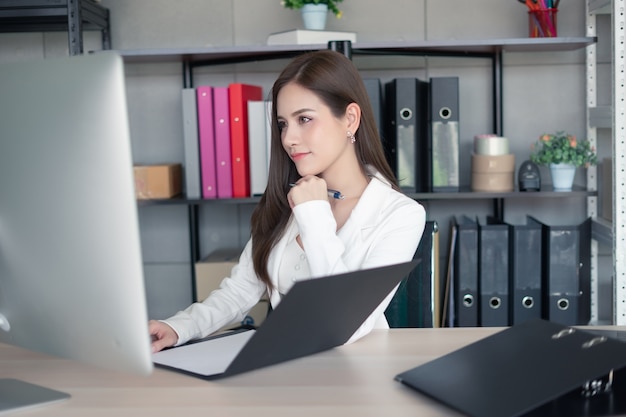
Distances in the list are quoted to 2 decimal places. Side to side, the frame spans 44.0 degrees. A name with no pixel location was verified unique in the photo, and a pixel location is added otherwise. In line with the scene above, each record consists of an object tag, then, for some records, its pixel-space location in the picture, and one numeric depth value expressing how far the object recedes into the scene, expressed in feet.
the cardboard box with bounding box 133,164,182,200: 8.64
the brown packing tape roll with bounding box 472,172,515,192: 8.34
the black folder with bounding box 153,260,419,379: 3.22
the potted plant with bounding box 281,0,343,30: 8.30
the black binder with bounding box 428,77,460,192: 8.16
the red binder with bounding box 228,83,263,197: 8.37
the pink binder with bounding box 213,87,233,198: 8.40
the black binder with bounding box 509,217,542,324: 8.09
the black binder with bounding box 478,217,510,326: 8.13
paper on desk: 3.66
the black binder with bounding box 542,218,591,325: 8.01
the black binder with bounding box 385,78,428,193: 8.17
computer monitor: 2.60
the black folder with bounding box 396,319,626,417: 2.95
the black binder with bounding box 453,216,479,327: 8.16
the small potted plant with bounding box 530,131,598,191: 8.16
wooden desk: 3.11
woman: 5.02
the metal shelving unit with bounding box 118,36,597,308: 7.99
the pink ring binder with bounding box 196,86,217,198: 8.41
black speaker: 8.31
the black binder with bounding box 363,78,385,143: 8.17
